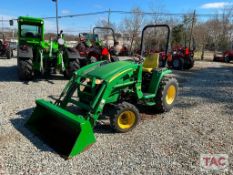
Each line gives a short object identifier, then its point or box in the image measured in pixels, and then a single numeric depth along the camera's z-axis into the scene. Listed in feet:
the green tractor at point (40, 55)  19.41
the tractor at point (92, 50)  24.82
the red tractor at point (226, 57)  45.38
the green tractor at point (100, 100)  8.97
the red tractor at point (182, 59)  32.10
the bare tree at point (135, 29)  59.75
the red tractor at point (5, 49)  36.54
